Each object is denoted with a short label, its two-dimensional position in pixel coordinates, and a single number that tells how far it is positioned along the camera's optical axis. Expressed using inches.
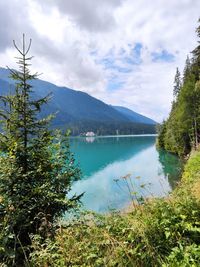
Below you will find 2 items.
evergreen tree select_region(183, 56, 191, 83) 1789.9
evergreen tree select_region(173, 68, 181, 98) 2063.4
